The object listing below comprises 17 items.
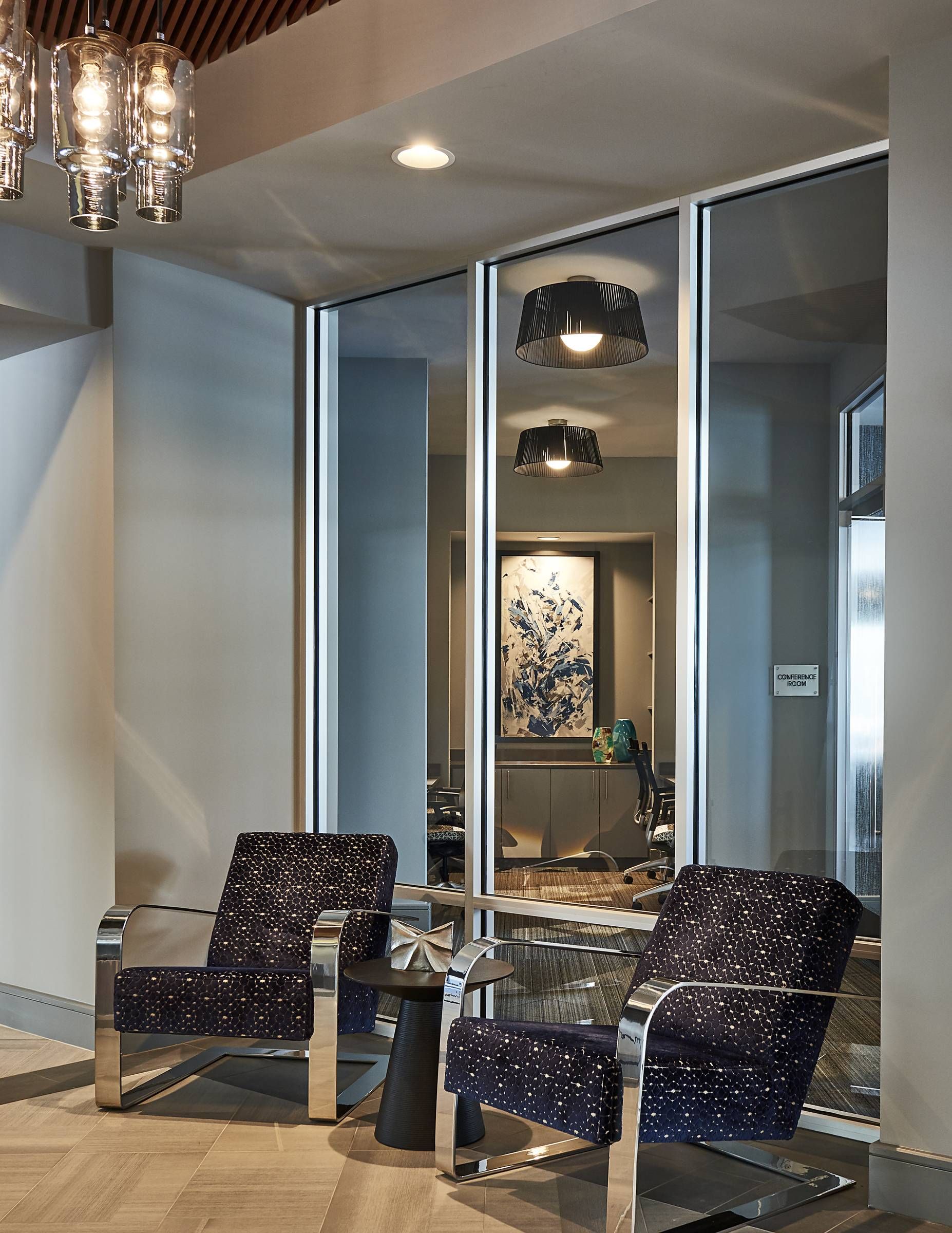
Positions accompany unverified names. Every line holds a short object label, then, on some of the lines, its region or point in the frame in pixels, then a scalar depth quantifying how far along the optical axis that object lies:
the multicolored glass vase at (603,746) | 4.11
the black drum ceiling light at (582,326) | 4.06
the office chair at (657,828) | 3.92
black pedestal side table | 3.34
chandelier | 2.31
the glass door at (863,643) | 3.48
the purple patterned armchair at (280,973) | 3.50
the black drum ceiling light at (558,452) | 4.14
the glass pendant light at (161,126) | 2.48
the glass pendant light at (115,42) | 2.44
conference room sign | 3.61
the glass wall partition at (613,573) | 3.58
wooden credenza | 4.04
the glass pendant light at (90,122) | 2.37
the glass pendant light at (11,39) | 2.28
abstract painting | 4.18
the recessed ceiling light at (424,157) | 3.51
